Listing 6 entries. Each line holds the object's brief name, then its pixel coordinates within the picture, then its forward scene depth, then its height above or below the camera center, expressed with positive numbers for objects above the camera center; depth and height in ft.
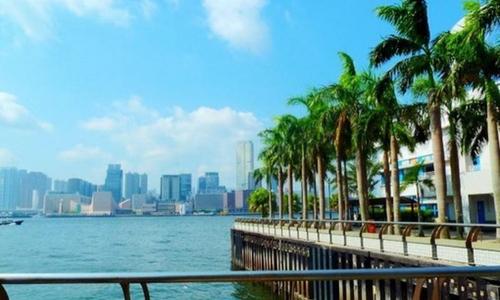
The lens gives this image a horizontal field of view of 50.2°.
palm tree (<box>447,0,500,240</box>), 65.98 +20.44
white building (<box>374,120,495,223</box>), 144.05 +7.30
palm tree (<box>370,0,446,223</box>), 80.84 +26.41
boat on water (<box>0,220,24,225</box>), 578.58 -0.79
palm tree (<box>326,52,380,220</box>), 112.37 +24.29
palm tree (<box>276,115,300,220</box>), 161.58 +24.55
